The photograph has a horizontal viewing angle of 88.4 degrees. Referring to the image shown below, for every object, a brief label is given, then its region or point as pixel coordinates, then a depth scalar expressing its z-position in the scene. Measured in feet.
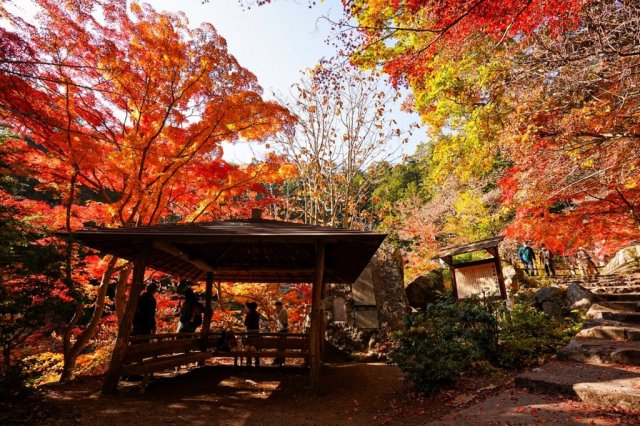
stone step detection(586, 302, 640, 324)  21.79
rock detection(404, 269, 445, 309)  47.70
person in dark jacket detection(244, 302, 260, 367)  28.17
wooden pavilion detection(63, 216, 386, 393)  17.44
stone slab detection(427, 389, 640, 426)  9.80
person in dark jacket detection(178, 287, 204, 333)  24.12
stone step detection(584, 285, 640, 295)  30.40
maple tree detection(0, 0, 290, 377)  20.58
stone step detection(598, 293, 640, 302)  27.45
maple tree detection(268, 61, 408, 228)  39.22
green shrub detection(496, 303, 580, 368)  18.60
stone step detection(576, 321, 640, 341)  17.48
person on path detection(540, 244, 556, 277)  48.68
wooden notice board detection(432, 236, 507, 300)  32.73
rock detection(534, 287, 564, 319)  27.35
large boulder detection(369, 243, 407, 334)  33.03
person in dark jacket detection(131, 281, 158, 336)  20.34
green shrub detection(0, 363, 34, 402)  13.41
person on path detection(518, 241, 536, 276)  48.37
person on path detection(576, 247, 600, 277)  50.55
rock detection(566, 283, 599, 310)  27.23
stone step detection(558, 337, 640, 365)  14.35
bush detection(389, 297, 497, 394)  16.12
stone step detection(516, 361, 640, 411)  10.50
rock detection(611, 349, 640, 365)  14.11
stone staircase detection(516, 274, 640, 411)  10.94
